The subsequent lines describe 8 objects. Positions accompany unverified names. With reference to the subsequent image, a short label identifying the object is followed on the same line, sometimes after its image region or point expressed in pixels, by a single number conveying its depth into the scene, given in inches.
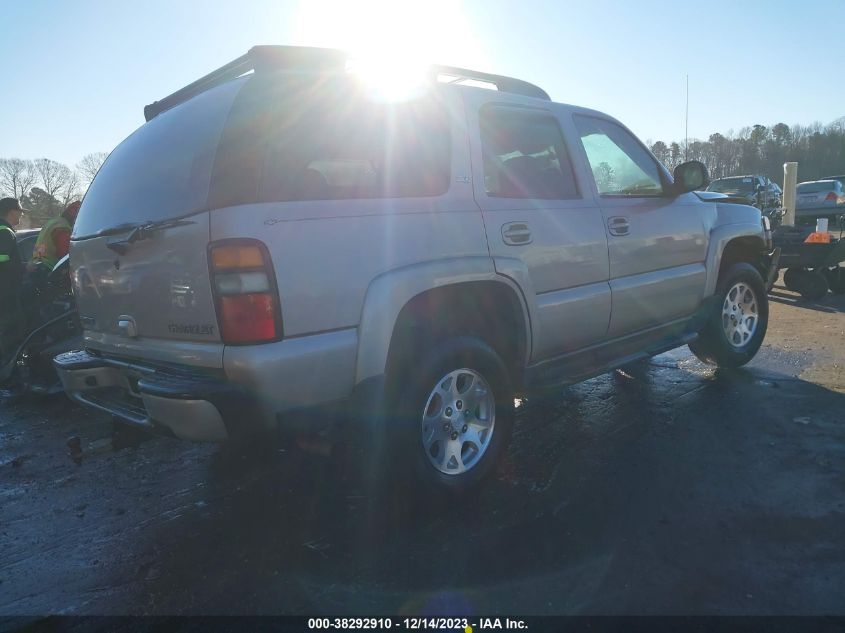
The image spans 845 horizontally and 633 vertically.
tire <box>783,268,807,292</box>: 339.9
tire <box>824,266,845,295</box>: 338.0
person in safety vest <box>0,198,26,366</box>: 237.1
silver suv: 93.7
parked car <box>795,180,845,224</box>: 745.0
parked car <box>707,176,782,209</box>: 577.6
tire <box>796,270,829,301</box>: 333.7
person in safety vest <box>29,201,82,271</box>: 261.9
